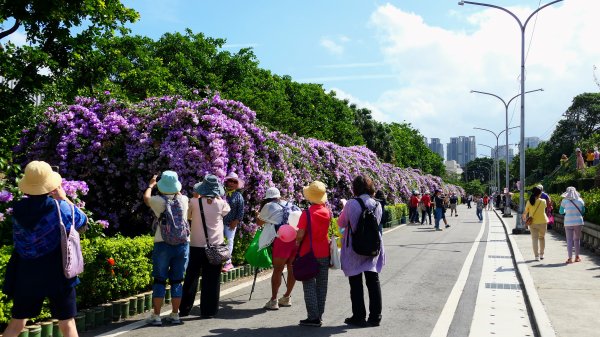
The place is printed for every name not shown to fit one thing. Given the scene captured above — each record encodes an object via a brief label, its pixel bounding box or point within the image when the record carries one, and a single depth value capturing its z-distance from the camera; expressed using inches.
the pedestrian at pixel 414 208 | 1232.8
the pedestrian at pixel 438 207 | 1002.7
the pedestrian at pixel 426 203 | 1177.7
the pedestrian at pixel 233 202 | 346.6
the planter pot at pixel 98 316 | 272.7
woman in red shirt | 283.3
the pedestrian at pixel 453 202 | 1616.3
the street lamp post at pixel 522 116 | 889.4
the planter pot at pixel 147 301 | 312.9
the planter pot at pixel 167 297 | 336.2
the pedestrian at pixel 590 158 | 1433.3
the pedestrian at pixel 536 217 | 518.6
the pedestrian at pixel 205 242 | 295.0
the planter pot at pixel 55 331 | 244.4
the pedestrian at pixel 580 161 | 1468.6
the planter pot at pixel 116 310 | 285.9
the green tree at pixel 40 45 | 527.2
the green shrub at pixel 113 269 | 279.6
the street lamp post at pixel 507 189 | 1581.0
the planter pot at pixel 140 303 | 305.3
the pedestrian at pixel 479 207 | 1350.5
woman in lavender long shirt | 277.6
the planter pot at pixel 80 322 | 260.5
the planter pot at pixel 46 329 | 237.6
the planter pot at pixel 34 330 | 230.2
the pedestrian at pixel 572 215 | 506.0
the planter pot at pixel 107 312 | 280.2
